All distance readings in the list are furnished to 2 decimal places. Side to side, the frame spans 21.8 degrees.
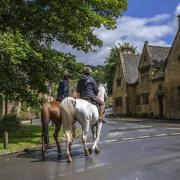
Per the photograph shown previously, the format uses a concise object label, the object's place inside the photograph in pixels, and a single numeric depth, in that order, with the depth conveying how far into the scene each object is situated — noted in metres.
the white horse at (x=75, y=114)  12.91
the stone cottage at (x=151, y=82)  57.43
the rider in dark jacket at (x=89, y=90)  13.73
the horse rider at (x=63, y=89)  14.86
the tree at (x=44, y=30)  20.44
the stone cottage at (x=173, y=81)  52.19
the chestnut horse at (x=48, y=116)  13.79
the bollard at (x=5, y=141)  15.96
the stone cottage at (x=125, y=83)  69.44
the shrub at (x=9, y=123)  24.17
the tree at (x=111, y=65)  82.81
